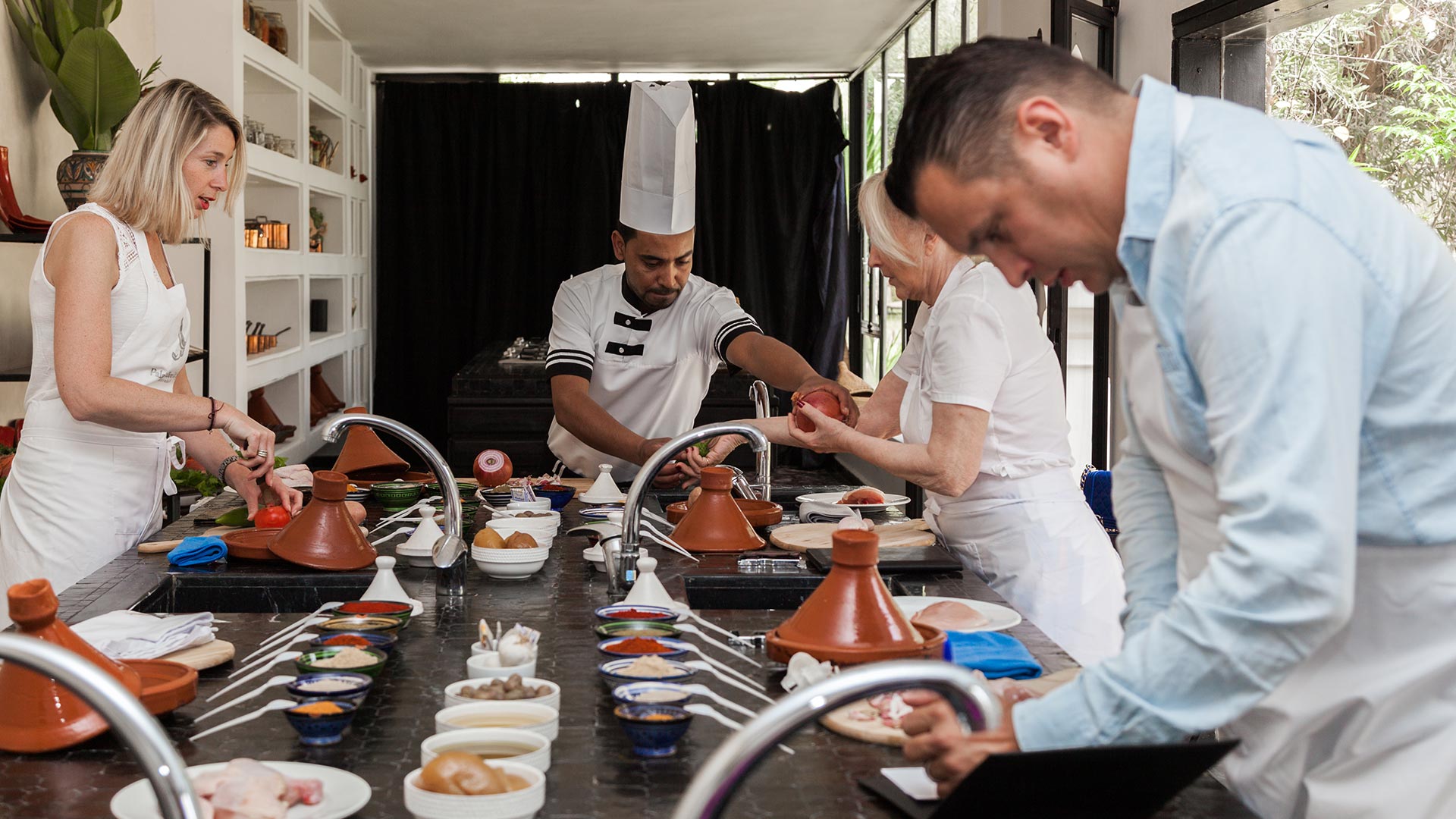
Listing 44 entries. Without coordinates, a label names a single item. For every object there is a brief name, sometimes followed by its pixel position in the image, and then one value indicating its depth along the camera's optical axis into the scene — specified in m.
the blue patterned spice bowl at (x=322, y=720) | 1.35
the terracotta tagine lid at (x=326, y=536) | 2.26
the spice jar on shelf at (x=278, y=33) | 6.31
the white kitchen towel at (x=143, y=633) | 1.65
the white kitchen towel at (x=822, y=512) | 2.87
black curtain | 9.05
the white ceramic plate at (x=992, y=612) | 1.89
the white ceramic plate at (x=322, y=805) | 1.16
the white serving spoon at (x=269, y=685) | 1.52
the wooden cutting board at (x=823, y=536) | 2.53
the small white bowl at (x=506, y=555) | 2.24
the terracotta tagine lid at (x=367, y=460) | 3.26
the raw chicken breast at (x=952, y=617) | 1.87
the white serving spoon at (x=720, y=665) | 1.66
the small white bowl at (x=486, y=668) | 1.54
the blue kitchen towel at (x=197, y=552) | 2.29
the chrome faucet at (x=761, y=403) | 2.98
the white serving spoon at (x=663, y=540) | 2.47
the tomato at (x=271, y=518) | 2.47
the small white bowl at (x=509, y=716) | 1.36
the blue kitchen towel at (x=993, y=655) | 1.63
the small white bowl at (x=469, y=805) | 1.15
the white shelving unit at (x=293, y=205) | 5.35
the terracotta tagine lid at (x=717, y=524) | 2.51
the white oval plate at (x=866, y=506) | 3.02
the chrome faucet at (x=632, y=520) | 2.13
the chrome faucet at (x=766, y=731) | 0.81
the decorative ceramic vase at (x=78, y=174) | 3.88
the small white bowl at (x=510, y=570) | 2.25
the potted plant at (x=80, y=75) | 3.89
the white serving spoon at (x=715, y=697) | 1.49
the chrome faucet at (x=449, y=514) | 2.09
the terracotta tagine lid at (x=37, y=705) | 1.33
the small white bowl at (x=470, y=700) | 1.43
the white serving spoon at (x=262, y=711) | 1.46
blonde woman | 2.36
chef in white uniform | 3.61
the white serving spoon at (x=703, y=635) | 1.78
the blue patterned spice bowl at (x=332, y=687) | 1.40
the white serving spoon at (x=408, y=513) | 2.71
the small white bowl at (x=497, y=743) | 1.27
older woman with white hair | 2.35
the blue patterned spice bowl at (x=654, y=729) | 1.34
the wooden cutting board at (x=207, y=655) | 1.66
